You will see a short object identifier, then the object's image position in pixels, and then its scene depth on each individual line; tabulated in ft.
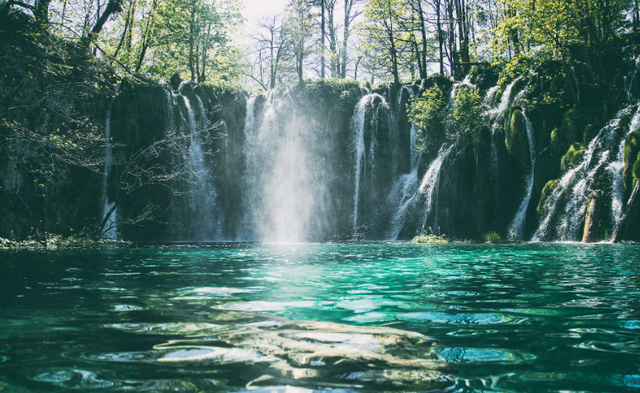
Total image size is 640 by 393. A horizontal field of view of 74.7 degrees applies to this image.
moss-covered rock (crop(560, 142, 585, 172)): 54.13
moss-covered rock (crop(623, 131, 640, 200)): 46.26
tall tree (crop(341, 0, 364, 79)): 119.63
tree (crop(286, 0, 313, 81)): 102.79
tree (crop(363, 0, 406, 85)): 90.43
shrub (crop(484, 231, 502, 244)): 57.98
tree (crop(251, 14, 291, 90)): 117.50
